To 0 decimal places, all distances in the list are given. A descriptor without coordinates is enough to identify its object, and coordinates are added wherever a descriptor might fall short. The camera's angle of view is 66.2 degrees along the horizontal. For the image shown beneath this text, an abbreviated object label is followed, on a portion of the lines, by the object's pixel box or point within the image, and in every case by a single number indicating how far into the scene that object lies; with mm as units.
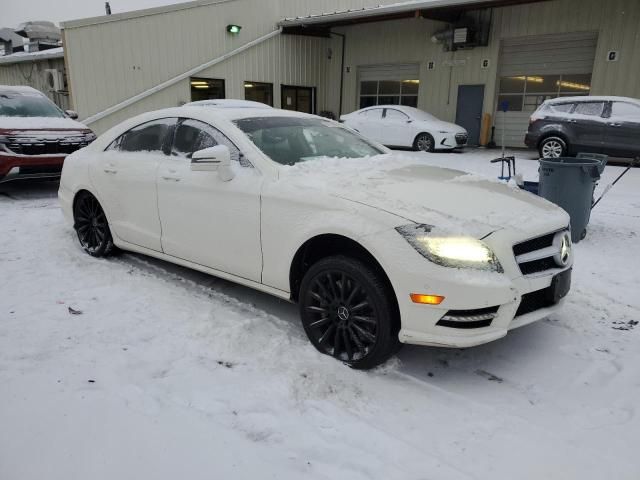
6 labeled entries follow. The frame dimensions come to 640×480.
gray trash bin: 5332
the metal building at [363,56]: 13422
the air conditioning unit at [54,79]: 16891
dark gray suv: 10859
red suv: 7387
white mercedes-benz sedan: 2596
